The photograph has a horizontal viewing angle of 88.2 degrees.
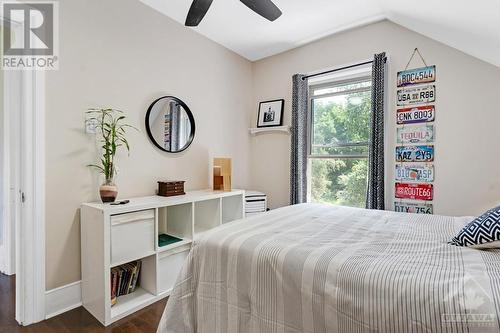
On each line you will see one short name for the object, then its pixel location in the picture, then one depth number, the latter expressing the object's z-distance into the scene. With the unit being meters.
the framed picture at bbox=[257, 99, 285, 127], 3.28
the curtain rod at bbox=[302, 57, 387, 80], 2.59
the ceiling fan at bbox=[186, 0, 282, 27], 1.72
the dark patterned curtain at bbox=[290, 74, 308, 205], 3.01
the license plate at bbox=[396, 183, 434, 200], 2.33
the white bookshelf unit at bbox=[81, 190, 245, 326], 1.75
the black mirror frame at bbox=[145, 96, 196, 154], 2.39
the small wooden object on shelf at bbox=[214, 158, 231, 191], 2.81
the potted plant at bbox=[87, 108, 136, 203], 1.93
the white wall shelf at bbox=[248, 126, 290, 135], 3.21
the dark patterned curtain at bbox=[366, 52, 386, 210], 2.43
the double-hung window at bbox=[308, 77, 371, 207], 2.75
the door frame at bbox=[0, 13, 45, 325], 1.73
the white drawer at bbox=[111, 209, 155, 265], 1.79
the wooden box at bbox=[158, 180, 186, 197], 2.36
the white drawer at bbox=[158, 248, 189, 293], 2.10
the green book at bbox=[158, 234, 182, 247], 2.18
